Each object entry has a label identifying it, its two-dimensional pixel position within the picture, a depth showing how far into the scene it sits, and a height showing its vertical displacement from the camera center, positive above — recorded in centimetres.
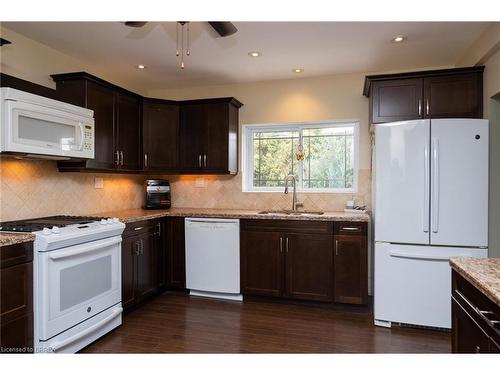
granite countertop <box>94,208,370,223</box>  318 -31
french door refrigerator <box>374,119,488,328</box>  269 -22
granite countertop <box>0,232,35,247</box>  194 -33
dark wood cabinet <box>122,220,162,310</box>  305 -76
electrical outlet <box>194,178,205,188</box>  430 +4
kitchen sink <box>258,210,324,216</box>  353 -30
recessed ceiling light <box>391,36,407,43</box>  277 +124
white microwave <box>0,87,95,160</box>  218 +43
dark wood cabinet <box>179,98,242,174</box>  384 +58
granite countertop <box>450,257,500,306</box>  124 -38
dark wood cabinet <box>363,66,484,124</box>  289 +82
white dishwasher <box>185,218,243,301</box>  350 -78
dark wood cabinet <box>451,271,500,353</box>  124 -57
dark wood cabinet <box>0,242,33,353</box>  193 -69
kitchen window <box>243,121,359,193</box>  388 +36
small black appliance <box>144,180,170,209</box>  402 -11
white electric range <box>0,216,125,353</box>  215 -69
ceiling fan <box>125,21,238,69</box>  188 +92
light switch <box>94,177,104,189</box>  352 +2
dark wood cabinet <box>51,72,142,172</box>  294 +67
